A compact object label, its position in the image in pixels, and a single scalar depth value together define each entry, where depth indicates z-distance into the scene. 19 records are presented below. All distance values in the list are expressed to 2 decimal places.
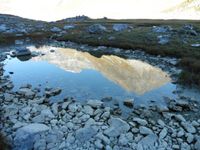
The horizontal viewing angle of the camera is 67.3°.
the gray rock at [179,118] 7.33
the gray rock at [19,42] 21.39
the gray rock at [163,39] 17.60
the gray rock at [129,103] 8.41
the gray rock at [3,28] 26.80
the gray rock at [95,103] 8.21
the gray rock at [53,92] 9.23
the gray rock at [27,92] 9.04
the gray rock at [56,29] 27.12
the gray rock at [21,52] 16.56
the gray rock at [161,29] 22.45
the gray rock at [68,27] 29.00
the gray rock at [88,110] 7.70
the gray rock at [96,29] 23.81
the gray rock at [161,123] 7.05
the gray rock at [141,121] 7.14
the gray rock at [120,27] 25.46
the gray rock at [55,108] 7.76
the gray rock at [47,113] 7.53
